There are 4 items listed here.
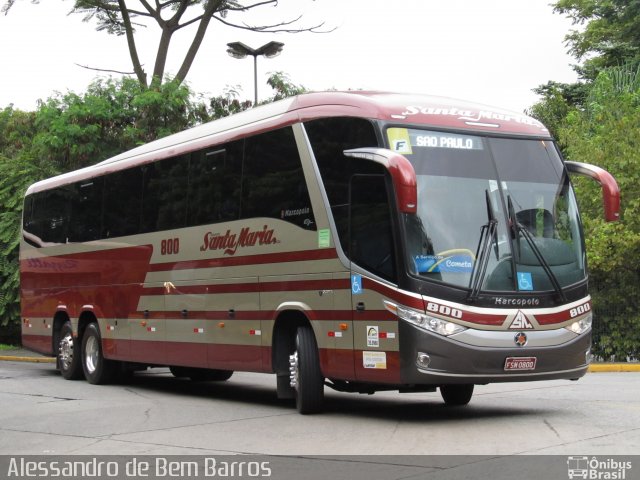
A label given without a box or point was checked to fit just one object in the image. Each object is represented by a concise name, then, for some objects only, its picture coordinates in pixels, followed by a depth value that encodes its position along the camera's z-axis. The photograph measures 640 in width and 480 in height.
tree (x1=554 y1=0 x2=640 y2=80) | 42.84
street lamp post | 28.52
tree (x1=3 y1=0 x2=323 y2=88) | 34.19
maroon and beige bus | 11.23
